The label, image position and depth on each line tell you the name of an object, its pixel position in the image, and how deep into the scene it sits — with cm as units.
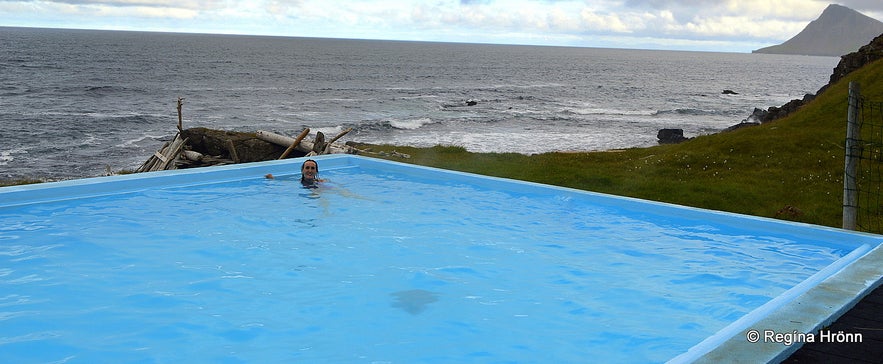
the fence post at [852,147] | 821
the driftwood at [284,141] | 1755
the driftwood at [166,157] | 1691
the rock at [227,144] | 1738
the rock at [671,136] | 3650
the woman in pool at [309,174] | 1202
